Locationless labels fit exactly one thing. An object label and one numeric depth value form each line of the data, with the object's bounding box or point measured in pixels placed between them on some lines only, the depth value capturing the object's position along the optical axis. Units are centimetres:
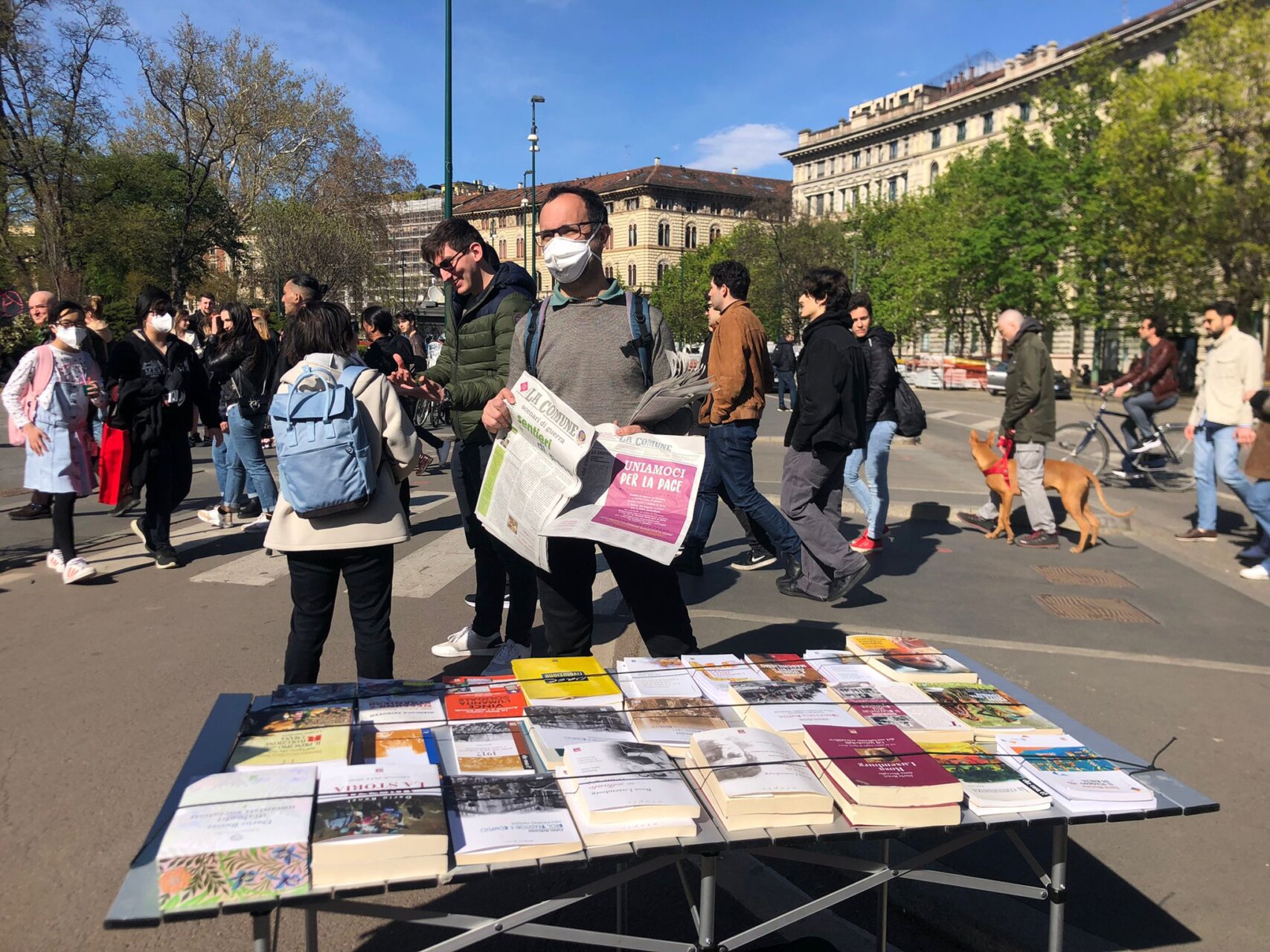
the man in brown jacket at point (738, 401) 664
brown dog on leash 841
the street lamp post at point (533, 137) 3800
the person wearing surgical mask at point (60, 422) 678
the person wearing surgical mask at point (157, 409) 711
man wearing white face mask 359
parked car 3616
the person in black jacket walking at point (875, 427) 771
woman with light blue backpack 354
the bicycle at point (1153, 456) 1309
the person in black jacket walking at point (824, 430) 614
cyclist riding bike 1273
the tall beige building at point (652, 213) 10731
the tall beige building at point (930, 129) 5922
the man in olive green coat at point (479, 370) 462
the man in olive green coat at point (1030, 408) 823
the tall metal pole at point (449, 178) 1791
